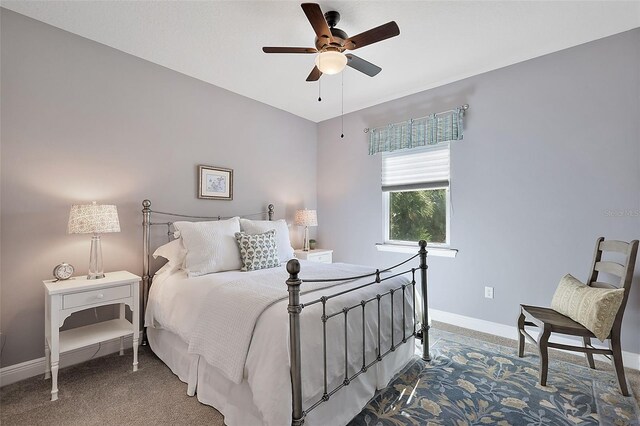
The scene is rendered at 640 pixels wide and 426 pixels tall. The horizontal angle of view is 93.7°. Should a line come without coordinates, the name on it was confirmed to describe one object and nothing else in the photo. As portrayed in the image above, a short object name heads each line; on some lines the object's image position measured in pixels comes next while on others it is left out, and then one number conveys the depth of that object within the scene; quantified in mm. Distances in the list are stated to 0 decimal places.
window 3545
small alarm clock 2309
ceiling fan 1905
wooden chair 2051
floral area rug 1812
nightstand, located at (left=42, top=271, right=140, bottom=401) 2070
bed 1456
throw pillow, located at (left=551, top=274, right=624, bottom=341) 1992
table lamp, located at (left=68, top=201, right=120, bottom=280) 2244
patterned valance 3322
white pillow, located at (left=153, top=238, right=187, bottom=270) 2652
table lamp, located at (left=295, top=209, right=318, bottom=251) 4098
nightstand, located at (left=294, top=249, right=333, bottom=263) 3934
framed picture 3351
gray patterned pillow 2711
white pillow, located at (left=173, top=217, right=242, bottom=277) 2537
